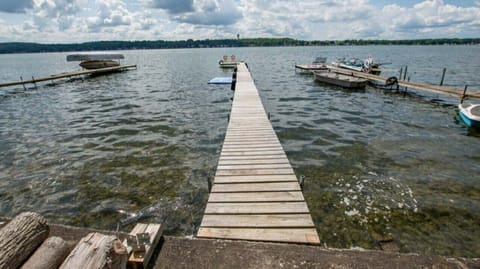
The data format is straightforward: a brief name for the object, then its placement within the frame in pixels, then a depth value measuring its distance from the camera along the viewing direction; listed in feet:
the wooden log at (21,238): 6.34
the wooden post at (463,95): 45.37
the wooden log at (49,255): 6.47
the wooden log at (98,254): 6.36
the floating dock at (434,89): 45.62
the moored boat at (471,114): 33.32
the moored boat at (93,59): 111.75
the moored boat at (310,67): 100.78
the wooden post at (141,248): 7.89
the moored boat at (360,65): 88.31
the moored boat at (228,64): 131.31
